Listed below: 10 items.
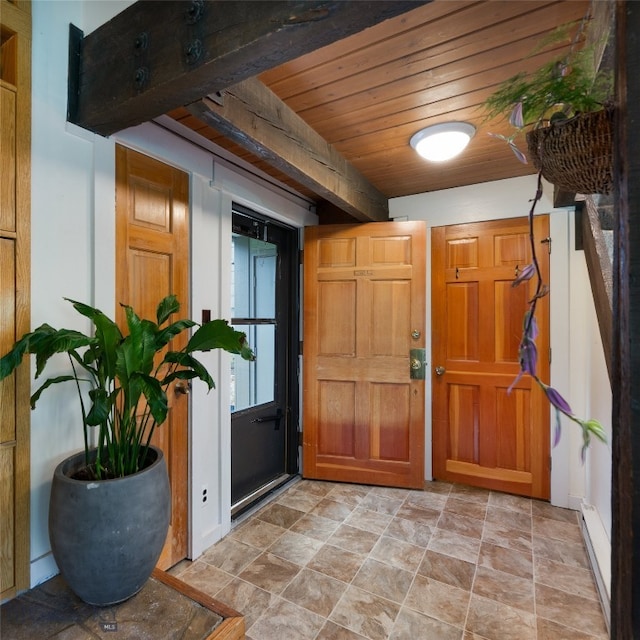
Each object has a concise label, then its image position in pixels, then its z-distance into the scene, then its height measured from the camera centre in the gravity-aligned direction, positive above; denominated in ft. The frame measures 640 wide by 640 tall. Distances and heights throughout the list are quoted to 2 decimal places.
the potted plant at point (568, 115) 2.78 +1.72
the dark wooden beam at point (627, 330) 2.15 -0.06
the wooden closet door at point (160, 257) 5.42 +1.05
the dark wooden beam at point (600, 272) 4.66 +0.72
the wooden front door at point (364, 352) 9.05 -0.83
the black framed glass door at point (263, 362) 8.48 -1.09
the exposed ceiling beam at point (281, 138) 4.75 +2.93
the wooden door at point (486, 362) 8.63 -1.08
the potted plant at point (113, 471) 3.68 -1.75
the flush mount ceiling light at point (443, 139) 6.26 +3.31
